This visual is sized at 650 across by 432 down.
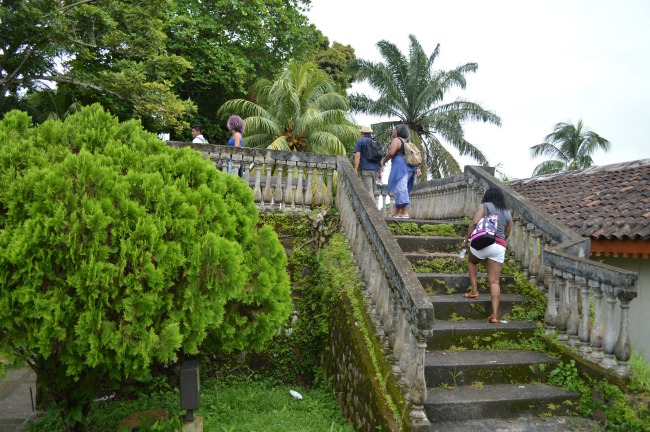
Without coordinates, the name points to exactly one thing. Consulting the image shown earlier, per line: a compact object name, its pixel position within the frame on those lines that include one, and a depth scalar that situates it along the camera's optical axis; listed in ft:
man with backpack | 25.90
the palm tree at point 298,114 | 60.03
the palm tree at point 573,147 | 99.25
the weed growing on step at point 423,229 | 22.68
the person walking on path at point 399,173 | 24.88
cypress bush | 10.31
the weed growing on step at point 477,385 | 14.35
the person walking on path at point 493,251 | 17.15
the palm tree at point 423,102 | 76.43
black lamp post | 12.60
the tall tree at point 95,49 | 38.22
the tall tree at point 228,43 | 56.85
